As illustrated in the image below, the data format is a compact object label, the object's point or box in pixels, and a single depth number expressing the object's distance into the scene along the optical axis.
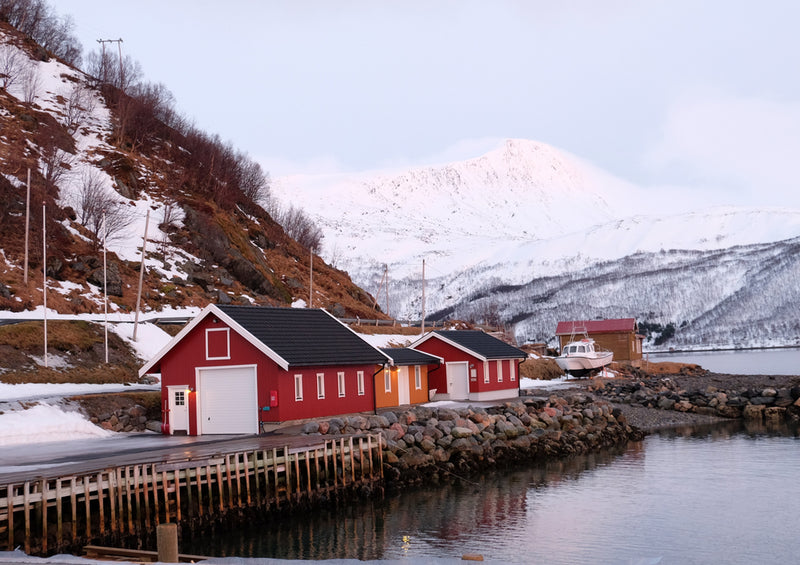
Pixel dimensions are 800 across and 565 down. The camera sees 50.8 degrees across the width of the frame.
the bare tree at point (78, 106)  102.81
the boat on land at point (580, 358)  82.38
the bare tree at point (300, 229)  126.50
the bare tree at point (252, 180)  118.88
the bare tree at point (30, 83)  103.88
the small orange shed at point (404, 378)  45.00
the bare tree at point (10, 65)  104.94
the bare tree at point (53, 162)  82.00
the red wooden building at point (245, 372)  35.09
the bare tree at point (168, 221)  84.44
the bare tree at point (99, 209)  78.19
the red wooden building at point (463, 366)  52.31
